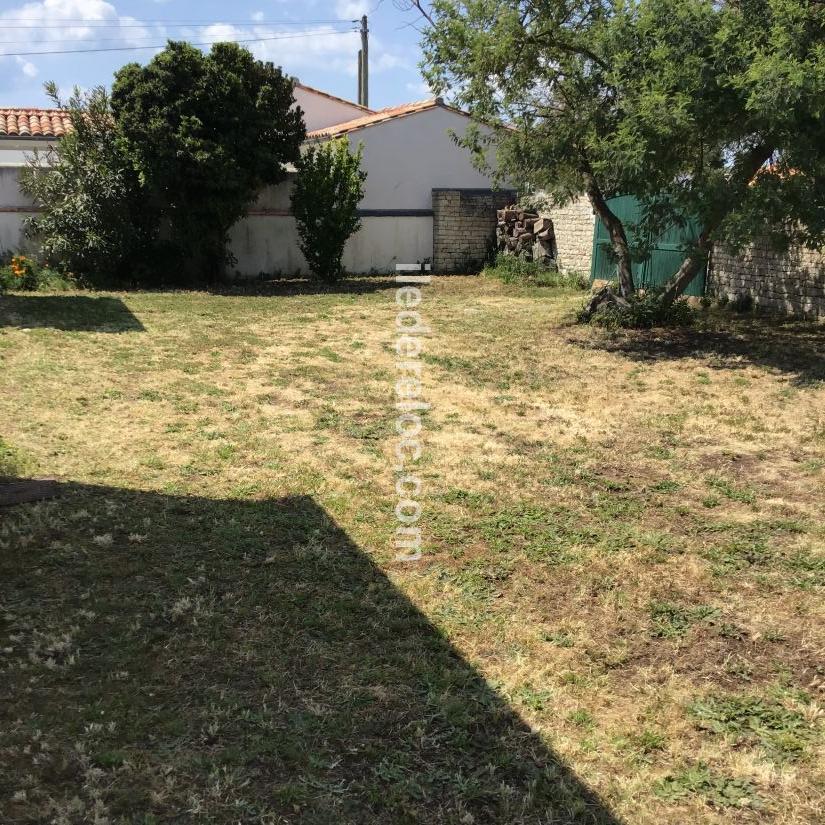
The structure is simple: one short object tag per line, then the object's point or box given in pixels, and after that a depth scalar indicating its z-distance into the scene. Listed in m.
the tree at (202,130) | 13.69
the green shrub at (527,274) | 15.65
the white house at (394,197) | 16.92
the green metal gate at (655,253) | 12.32
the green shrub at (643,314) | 10.93
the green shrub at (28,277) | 13.45
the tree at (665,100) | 7.70
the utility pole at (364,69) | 31.67
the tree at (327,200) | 15.20
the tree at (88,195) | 14.01
